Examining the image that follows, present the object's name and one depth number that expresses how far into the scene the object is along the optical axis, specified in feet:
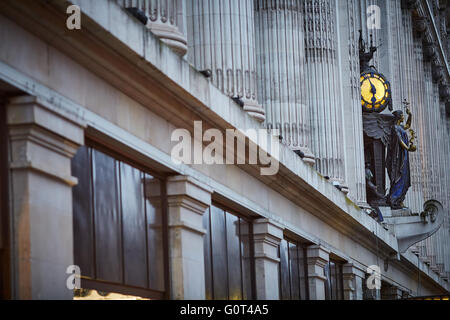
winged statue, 142.61
